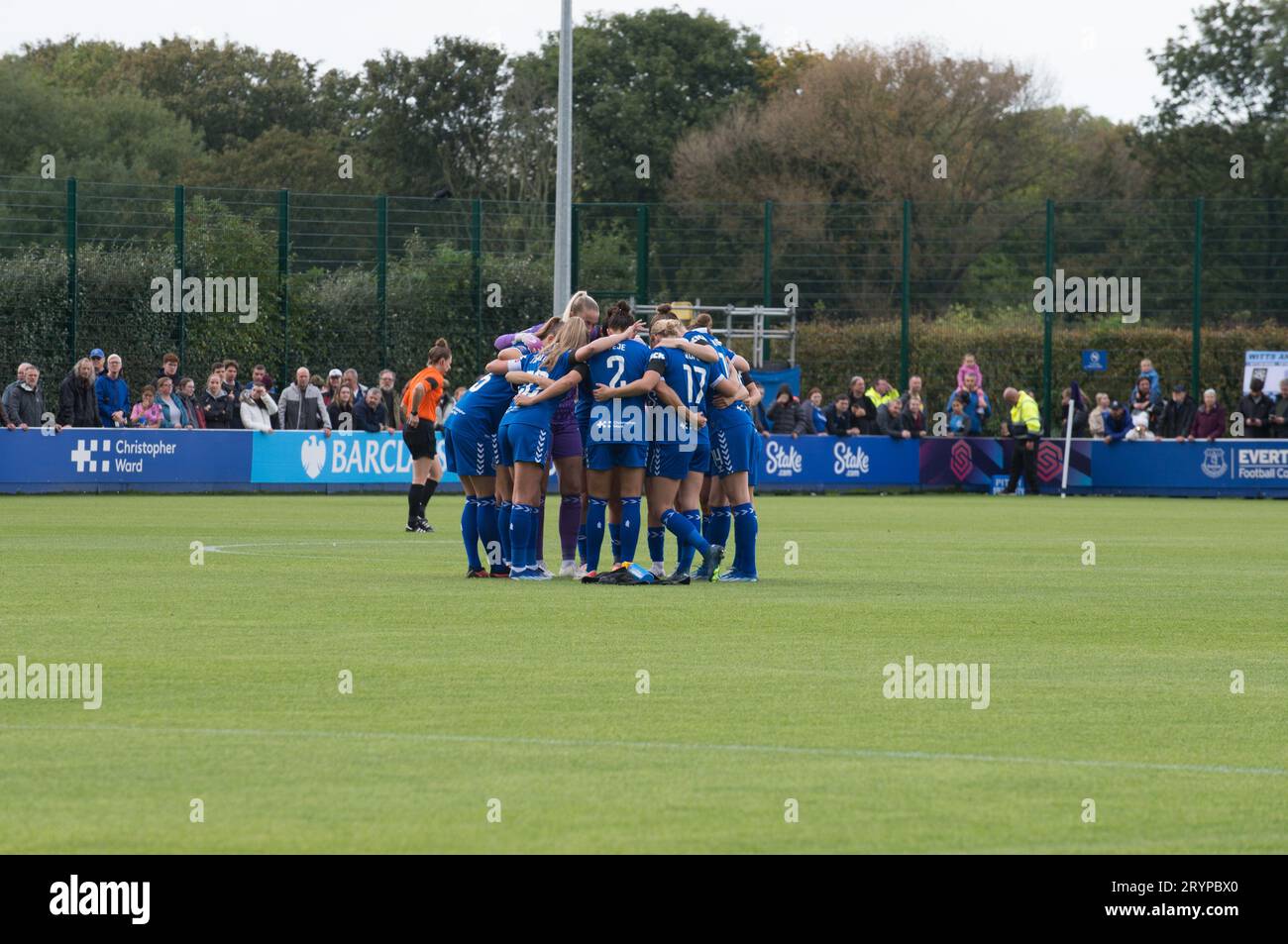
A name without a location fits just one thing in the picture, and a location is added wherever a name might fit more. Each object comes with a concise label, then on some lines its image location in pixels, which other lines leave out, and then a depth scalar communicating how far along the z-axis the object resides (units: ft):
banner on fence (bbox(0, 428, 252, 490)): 111.04
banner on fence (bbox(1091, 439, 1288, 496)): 130.41
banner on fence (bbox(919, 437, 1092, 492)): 132.36
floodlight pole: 112.37
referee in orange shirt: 79.77
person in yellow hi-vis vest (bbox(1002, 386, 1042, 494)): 129.90
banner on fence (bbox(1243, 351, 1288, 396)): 139.64
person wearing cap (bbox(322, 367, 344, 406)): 121.19
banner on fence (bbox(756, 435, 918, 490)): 128.57
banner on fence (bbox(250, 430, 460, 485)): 118.83
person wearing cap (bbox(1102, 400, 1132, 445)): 131.64
